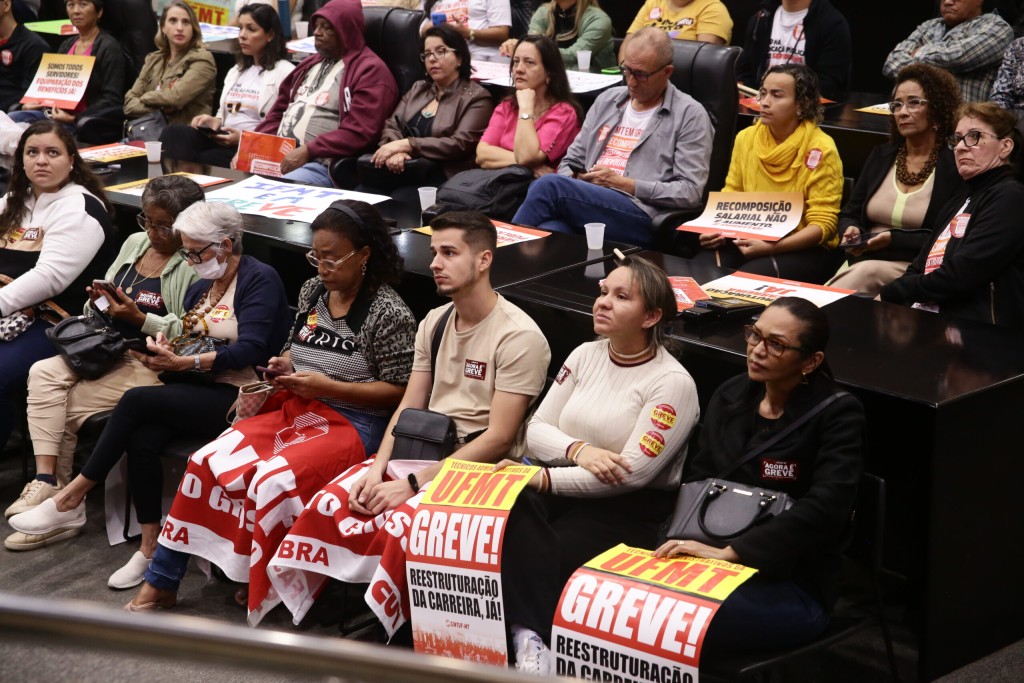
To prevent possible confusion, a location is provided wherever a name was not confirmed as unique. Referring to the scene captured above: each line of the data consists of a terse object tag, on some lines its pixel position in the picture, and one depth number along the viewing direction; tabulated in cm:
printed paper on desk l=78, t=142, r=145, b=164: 568
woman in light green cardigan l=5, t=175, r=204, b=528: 383
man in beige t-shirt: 306
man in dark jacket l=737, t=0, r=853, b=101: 568
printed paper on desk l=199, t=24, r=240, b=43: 729
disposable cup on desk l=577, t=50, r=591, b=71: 594
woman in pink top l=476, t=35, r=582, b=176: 490
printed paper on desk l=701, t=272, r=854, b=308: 333
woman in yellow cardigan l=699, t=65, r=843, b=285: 410
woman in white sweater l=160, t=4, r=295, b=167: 635
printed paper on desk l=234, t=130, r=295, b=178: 566
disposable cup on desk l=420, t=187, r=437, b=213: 456
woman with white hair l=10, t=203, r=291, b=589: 354
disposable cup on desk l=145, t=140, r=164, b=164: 557
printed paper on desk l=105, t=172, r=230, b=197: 495
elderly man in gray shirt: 437
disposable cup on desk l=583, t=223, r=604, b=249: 394
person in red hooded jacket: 576
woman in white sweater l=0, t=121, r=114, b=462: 413
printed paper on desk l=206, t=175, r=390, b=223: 448
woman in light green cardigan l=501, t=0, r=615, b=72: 615
